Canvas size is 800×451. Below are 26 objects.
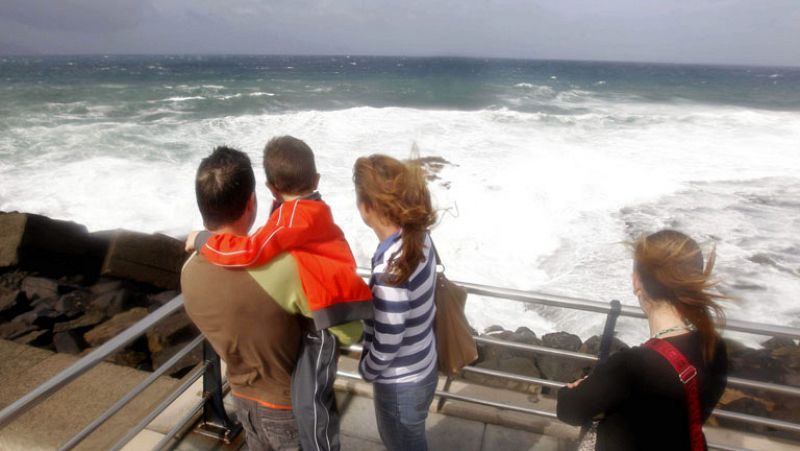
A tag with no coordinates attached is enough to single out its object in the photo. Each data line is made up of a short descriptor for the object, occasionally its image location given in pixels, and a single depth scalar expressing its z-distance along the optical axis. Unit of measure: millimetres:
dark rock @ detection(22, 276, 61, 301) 7930
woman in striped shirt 1688
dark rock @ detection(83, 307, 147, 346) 6605
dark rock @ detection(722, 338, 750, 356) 6452
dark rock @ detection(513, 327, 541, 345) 6336
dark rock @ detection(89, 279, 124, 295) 8109
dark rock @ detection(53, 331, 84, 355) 6402
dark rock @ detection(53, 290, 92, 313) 7457
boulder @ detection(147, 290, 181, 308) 7891
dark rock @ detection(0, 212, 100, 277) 8547
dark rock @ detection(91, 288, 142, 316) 7516
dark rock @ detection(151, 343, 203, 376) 5742
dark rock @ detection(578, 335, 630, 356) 6246
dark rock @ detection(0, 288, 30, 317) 7418
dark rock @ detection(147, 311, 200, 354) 6320
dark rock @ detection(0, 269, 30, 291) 8227
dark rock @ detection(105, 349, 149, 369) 6005
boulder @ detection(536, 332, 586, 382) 5727
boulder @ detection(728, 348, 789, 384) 6051
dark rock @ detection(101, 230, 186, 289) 8516
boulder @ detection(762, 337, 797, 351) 6688
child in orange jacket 1570
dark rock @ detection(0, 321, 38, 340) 6712
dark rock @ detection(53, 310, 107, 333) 6927
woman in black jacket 1434
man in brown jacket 1609
